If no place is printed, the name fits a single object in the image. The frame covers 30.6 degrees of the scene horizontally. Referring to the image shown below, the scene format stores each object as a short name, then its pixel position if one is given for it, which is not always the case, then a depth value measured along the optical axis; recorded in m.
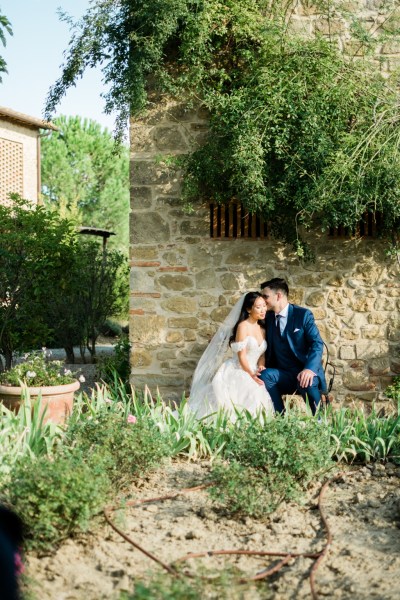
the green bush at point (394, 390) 7.00
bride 6.43
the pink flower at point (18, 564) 2.55
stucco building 19.11
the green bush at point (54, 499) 3.55
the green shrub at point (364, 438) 5.18
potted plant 5.94
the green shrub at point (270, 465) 4.10
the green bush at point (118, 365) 8.00
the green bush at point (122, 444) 4.41
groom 6.52
